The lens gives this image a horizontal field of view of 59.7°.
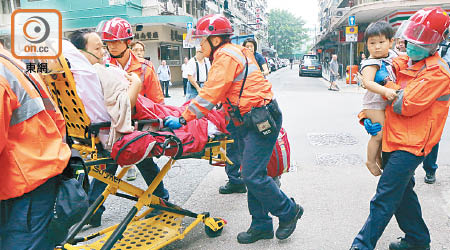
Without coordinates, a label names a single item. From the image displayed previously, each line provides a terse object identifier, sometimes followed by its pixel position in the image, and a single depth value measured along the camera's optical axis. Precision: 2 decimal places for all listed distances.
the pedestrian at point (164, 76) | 16.75
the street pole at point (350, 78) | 21.11
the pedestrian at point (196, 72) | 7.34
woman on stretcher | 2.80
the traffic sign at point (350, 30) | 19.30
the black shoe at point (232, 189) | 4.86
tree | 98.12
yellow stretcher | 2.80
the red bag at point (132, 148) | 2.83
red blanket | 3.14
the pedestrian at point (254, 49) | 7.59
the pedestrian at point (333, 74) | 19.14
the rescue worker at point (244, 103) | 3.14
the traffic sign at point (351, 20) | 19.18
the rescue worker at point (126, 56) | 3.89
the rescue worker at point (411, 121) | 2.61
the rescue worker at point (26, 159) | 1.82
